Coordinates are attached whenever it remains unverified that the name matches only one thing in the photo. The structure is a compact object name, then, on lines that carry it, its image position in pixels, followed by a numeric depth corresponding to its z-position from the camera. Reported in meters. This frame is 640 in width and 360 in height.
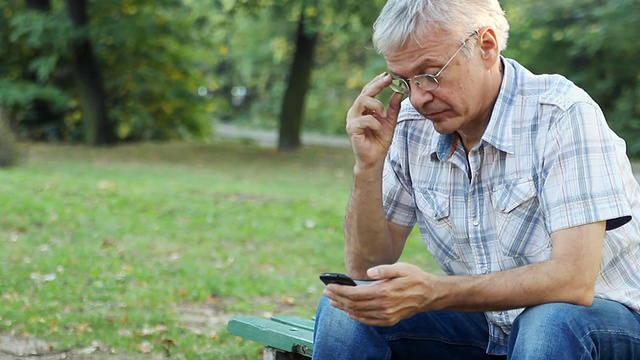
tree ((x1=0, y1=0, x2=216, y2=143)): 16.28
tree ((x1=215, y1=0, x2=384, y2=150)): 14.50
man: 2.45
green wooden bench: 3.19
